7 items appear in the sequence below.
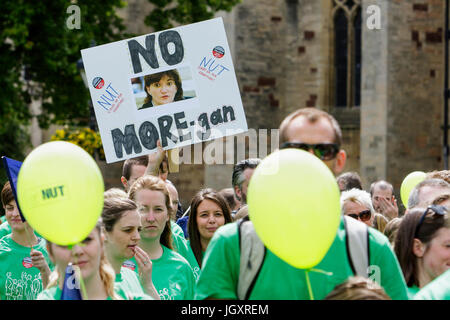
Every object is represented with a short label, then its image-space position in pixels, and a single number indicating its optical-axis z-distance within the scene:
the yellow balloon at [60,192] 6.78
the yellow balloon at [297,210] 6.14
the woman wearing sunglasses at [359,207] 11.37
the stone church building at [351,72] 35.97
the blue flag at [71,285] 7.21
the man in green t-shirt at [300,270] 6.34
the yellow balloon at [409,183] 15.67
